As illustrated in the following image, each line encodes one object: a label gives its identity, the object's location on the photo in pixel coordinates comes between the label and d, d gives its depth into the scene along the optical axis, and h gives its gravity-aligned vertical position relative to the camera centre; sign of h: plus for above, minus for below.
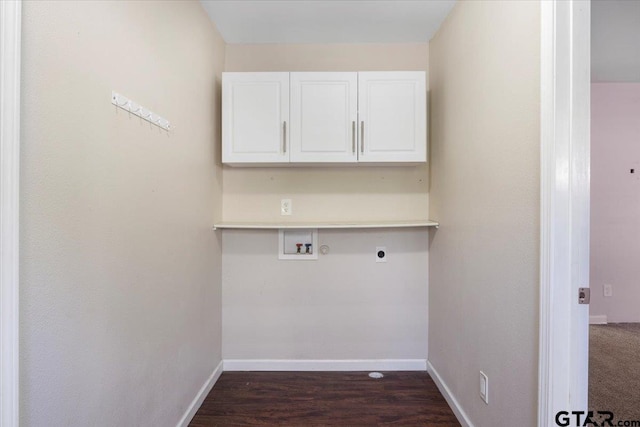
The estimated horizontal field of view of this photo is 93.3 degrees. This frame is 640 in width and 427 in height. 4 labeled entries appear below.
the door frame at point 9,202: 0.73 +0.02
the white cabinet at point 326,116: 2.07 +0.66
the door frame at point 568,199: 1.05 +0.05
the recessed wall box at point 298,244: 2.38 -0.25
